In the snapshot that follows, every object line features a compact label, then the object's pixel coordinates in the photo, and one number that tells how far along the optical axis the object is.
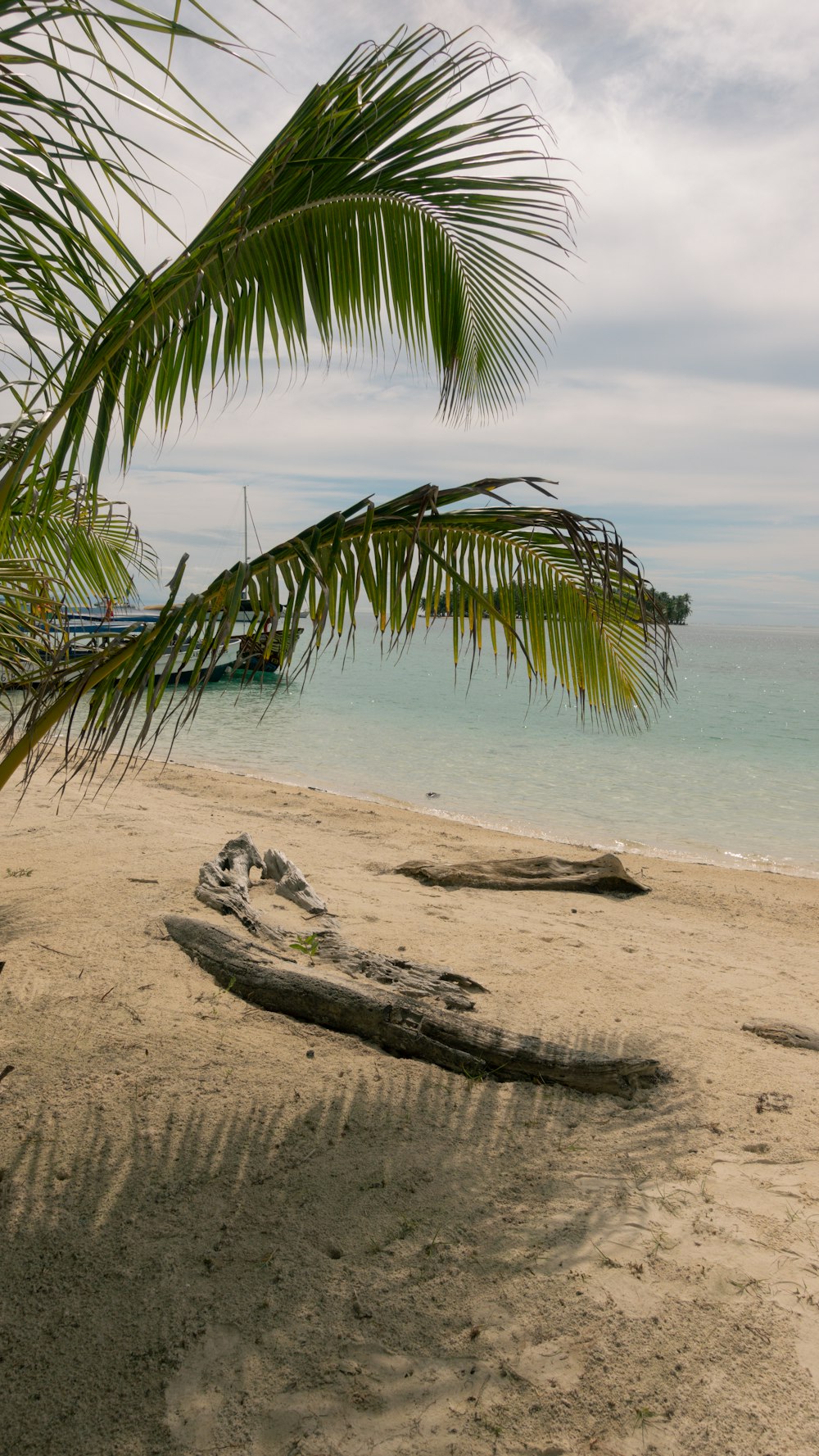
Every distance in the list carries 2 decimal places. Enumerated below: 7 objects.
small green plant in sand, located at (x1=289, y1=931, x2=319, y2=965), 4.35
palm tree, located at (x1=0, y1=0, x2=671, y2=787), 2.50
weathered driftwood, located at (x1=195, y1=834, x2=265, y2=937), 4.83
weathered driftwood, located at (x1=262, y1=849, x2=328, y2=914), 5.23
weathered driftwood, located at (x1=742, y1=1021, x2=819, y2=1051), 4.12
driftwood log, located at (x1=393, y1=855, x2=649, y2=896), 6.98
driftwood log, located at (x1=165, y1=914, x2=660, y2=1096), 3.46
